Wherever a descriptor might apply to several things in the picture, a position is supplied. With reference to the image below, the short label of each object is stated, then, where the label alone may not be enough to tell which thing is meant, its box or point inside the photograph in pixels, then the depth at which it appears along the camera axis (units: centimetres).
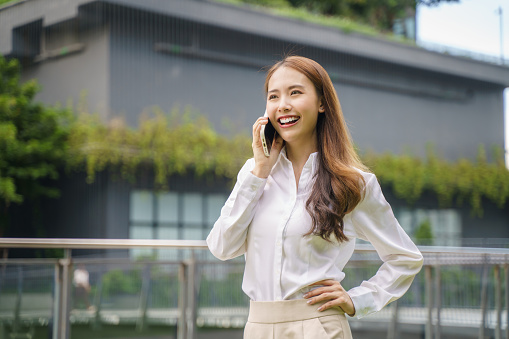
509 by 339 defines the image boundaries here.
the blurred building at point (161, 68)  1811
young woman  202
